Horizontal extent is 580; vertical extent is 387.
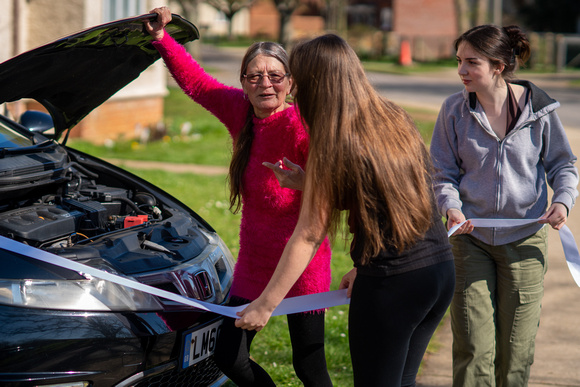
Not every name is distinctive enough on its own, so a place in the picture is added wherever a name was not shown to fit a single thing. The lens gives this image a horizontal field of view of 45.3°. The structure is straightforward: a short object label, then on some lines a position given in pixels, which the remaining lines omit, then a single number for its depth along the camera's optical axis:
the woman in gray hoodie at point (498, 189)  3.13
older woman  2.90
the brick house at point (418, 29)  40.44
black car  2.50
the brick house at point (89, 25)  10.74
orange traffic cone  35.22
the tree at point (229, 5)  24.53
